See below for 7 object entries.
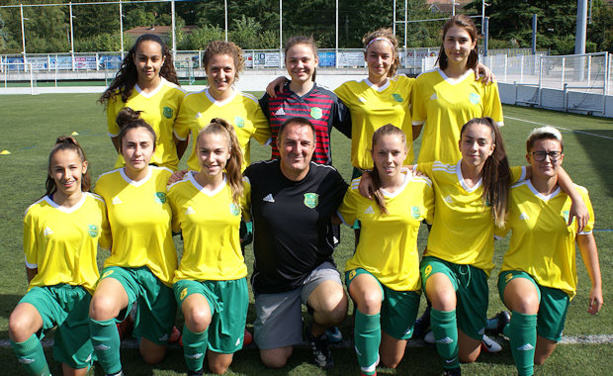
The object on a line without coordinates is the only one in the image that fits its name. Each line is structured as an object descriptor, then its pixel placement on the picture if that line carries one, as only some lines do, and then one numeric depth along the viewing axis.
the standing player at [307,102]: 3.34
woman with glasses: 2.91
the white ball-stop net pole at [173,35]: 34.06
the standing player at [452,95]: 3.34
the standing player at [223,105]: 3.39
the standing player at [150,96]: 3.51
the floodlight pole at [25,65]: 35.10
